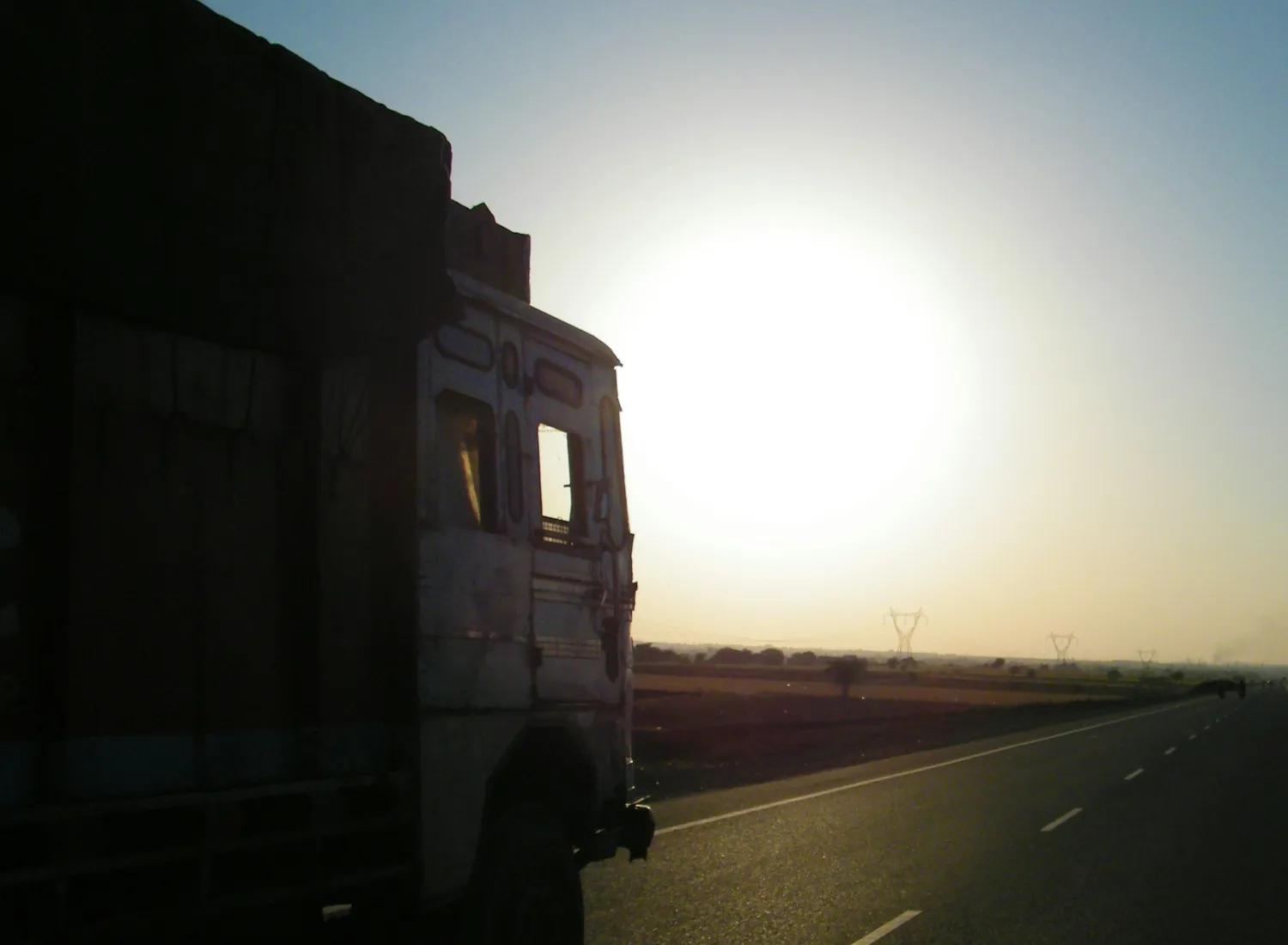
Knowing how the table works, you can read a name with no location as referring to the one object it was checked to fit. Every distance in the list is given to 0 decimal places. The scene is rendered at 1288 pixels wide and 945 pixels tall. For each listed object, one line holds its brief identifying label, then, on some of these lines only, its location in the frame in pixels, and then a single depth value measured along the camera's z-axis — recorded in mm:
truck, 3525
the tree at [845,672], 92844
